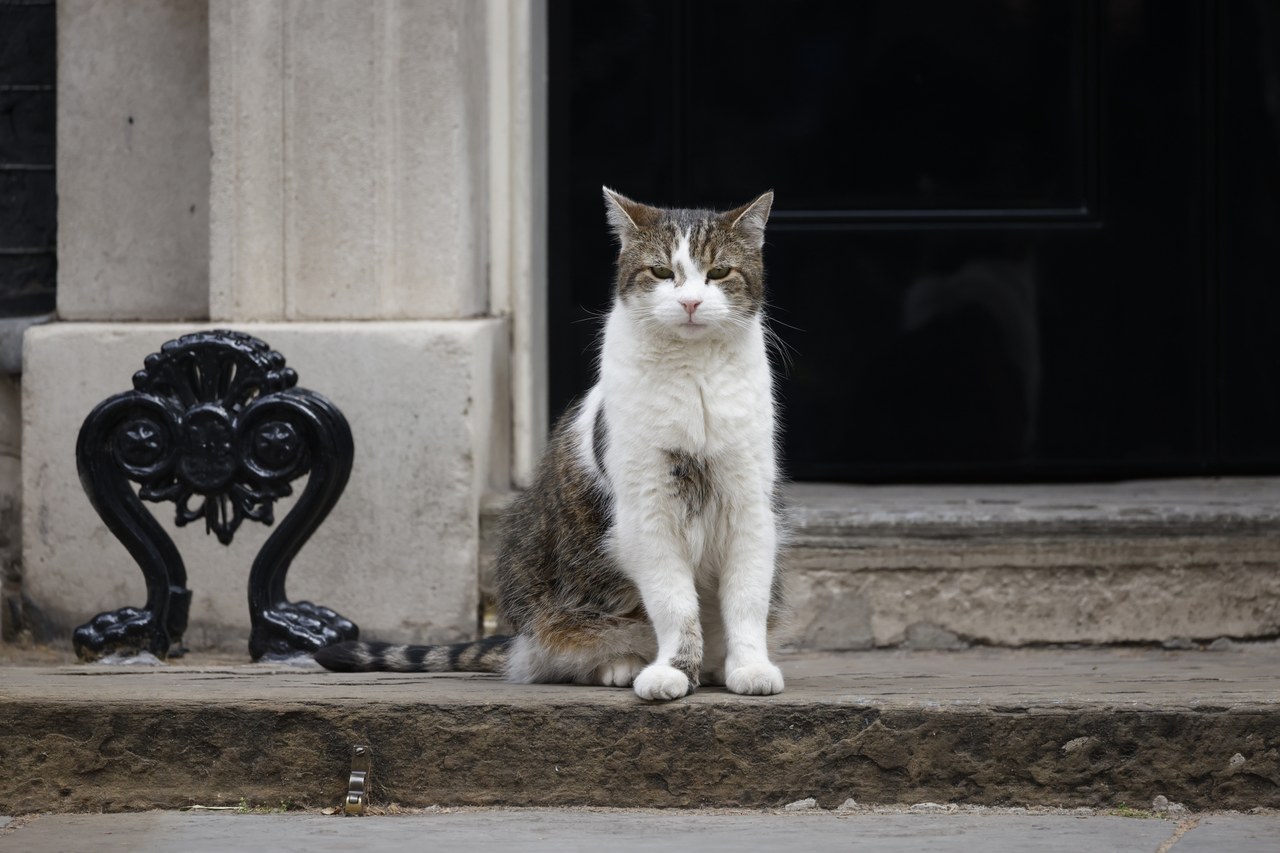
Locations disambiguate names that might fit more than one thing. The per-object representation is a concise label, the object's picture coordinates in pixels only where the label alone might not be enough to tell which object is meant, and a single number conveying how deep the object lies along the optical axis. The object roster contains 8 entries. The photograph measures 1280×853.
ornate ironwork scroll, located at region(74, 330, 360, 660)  7.19
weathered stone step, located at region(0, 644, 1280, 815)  6.02
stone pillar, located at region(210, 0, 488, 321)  8.81
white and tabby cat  6.28
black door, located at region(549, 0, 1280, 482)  9.74
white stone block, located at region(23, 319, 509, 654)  8.77
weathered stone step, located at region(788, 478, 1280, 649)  8.71
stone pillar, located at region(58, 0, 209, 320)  9.34
